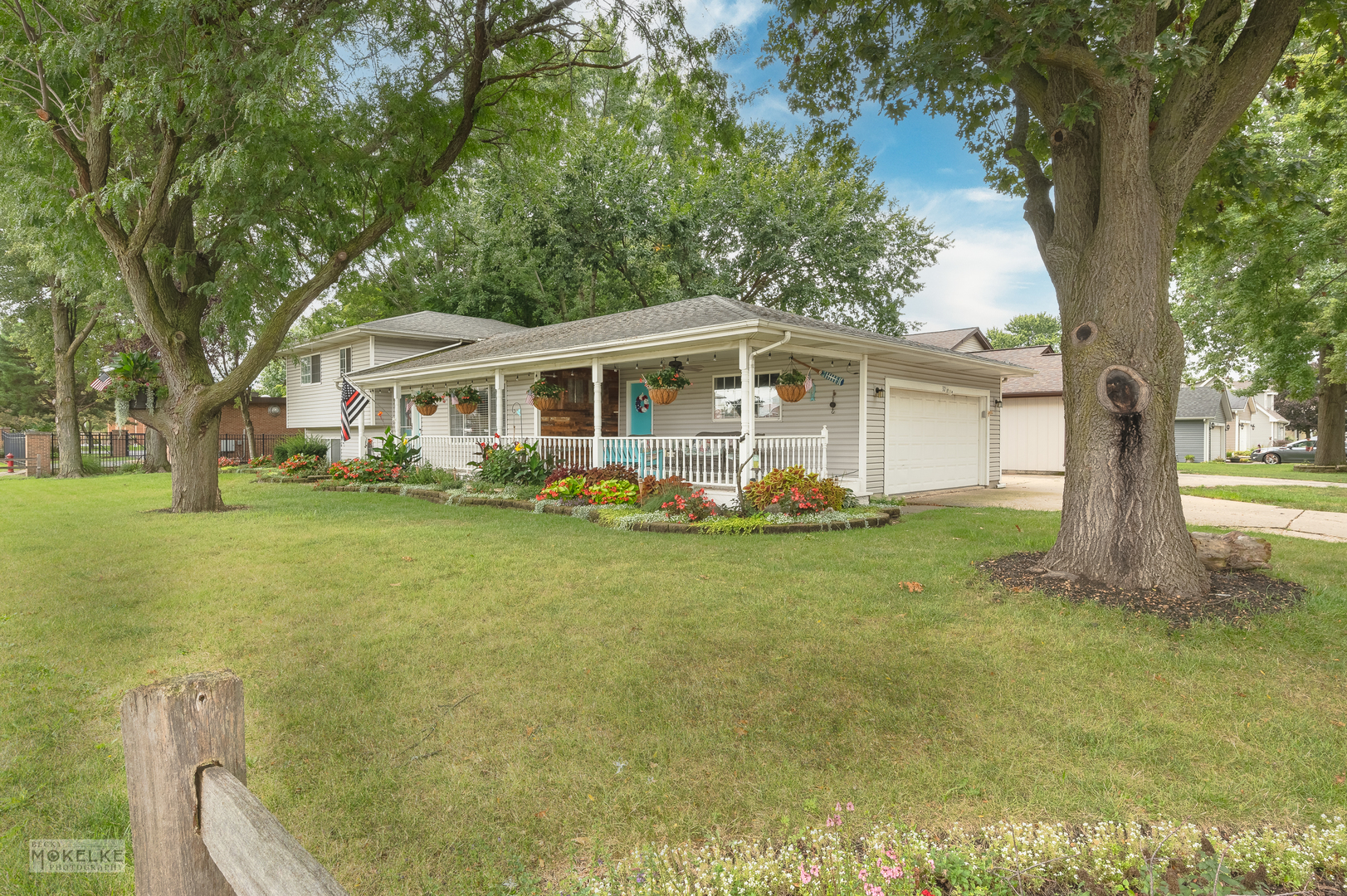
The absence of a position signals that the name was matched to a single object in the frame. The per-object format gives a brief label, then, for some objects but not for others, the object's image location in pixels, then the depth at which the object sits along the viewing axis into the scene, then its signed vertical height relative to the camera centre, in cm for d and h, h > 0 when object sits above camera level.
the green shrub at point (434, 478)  1405 -65
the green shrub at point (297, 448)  2106 +7
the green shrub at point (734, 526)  854 -104
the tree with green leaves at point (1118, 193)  505 +209
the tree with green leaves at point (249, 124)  822 +460
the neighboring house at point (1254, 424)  4031 +126
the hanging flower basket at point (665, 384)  1156 +113
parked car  2964 -56
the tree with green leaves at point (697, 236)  2206 +749
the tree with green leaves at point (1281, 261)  657 +351
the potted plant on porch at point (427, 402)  1628 +120
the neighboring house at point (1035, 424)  2109 +70
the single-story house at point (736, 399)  1052 +99
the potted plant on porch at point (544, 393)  1358 +115
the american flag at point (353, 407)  1555 +101
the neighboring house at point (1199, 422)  2991 +100
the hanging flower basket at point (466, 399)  1546 +118
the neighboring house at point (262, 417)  2914 +150
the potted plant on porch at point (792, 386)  1072 +100
